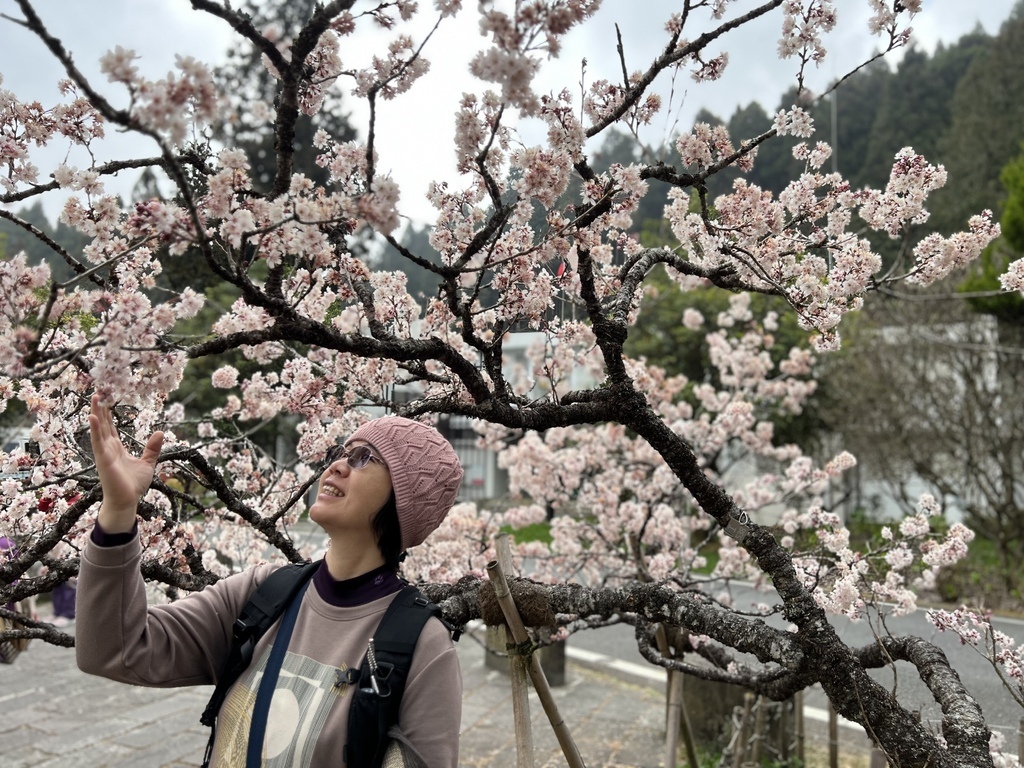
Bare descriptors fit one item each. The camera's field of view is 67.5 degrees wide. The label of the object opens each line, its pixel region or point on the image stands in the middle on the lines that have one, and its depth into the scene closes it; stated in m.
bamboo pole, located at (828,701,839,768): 4.20
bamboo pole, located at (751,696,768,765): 4.05
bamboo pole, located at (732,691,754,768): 3.86
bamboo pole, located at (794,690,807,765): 4.53
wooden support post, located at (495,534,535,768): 2.21
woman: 1.33
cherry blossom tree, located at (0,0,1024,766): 1.43
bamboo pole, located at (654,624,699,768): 3.34
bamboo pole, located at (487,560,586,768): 2.12
